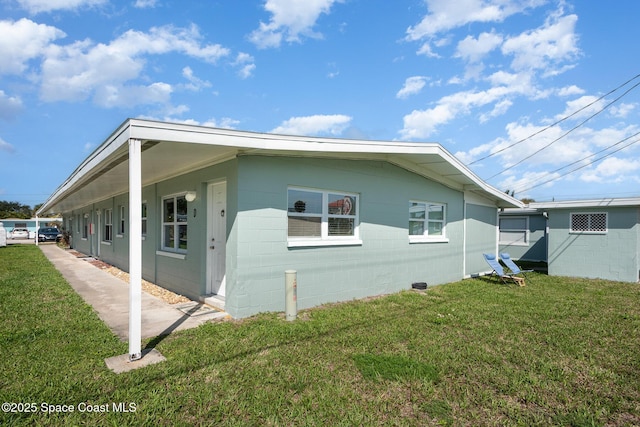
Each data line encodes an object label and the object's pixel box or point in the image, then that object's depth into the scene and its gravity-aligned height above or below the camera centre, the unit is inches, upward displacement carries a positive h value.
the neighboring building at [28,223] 1958.7 -98.6
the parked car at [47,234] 1416.8 -118.8
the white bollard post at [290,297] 219.6 -58.1
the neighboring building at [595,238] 417.4 -36.7
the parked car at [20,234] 1637.3 -135.2
